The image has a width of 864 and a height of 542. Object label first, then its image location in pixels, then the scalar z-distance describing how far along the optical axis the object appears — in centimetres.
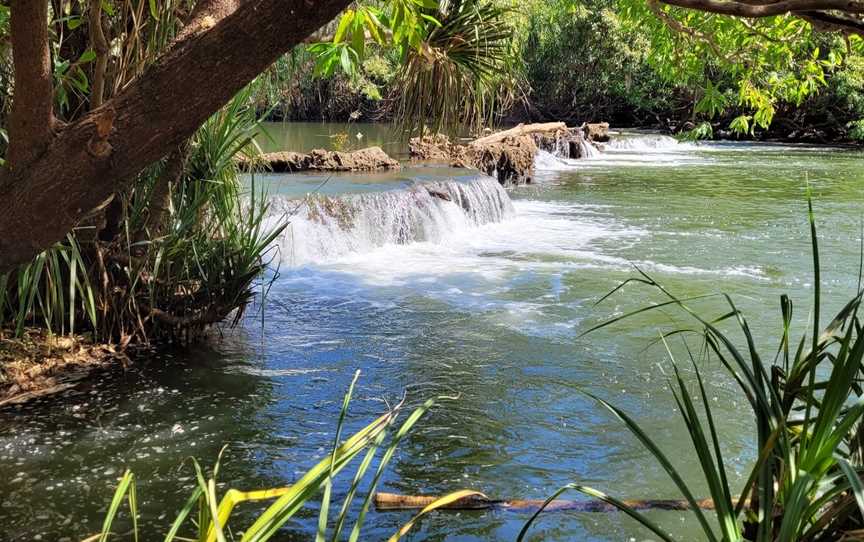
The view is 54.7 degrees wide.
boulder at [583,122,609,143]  2984
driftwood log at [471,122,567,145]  2234
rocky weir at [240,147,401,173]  1438
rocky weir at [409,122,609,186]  1773
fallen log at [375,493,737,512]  274
